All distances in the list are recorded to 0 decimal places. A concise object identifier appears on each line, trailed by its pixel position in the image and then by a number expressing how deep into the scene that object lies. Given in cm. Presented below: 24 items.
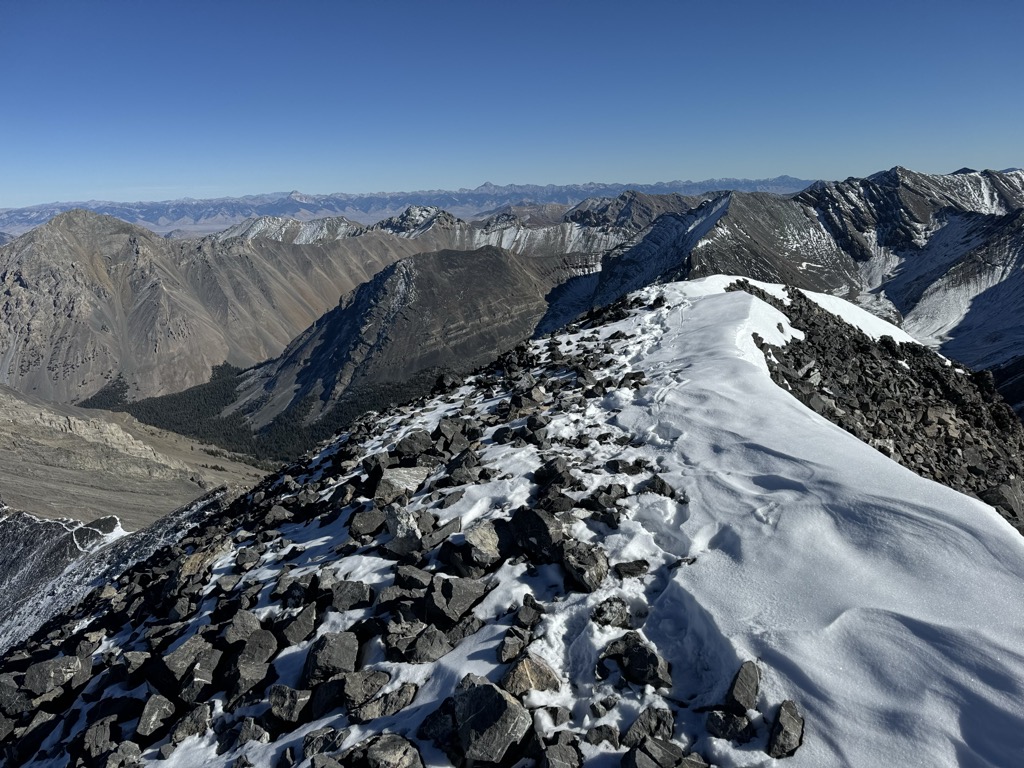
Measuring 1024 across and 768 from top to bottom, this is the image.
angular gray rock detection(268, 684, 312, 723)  1138
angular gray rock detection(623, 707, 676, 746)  930
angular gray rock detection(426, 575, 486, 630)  1234
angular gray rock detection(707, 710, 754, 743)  905
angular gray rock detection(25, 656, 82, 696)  1630
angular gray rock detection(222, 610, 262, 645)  1383
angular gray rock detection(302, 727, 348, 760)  1031
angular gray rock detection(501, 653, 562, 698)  1031
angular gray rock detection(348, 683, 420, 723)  1075
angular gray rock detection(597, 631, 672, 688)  1024
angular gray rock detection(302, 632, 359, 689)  1187
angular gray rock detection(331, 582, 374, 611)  1368
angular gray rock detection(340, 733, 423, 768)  947
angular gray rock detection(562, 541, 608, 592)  1244
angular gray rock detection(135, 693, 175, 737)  1265
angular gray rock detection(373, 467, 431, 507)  1841
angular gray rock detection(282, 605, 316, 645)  1337
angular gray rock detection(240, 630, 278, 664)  1304
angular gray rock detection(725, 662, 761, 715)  934
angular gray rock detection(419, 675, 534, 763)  938
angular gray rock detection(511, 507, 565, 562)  1359
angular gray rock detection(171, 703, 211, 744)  1212
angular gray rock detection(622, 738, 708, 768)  866
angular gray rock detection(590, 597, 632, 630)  1158
